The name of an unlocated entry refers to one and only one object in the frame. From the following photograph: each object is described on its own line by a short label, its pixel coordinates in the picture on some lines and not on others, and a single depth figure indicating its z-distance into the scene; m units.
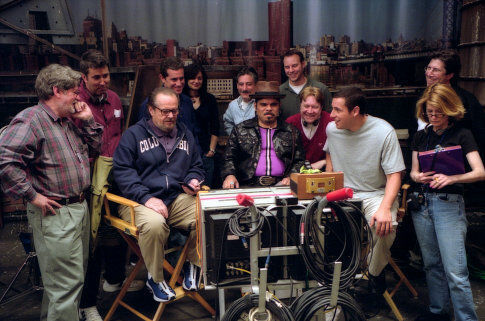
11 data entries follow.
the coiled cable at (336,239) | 2.54
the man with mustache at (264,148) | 3.76
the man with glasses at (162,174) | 3.28
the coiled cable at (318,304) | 2.56
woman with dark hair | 4.25
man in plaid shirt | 2.77
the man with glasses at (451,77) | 3.66
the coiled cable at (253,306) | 2.50
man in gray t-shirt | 3.18
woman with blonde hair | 3.01
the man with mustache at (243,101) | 4.42
